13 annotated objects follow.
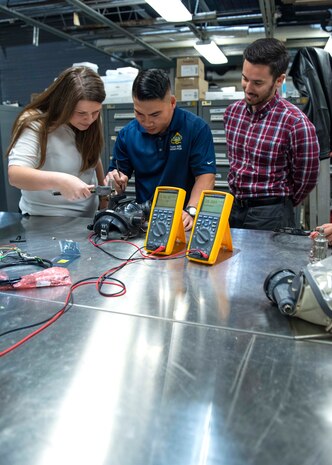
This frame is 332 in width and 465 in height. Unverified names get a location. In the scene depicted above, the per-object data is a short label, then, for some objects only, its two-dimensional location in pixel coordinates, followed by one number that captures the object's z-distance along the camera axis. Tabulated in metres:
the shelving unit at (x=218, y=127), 3.55
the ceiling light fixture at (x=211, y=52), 4.46
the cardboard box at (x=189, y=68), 3.89
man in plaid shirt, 1.81
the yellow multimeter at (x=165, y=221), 1.21
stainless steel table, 0.47
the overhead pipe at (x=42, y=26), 3.80
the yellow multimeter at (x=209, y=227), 1.12
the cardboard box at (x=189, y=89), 3.81
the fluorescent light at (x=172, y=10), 3.10
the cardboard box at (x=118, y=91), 3.73
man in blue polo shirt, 1.65
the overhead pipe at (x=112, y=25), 3.43
